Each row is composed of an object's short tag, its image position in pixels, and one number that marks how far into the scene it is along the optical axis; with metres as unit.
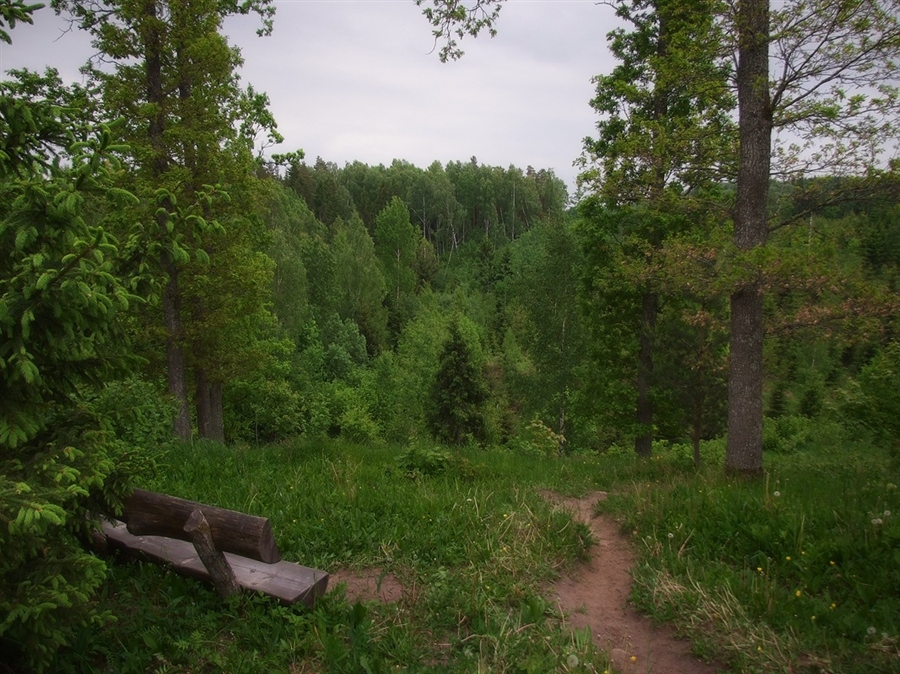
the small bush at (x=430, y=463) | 8.11
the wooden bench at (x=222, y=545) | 4.29
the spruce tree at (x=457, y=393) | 24.16
